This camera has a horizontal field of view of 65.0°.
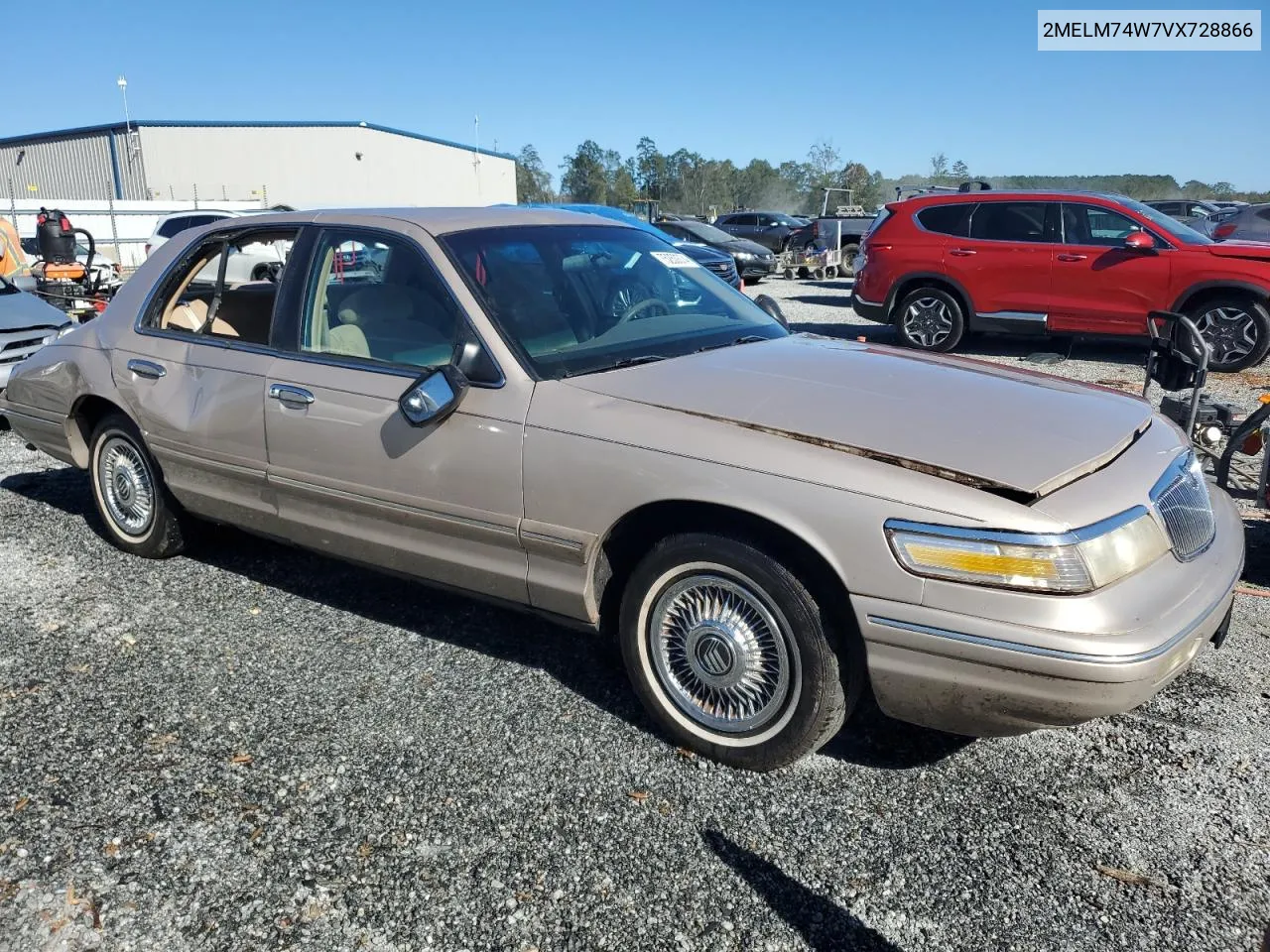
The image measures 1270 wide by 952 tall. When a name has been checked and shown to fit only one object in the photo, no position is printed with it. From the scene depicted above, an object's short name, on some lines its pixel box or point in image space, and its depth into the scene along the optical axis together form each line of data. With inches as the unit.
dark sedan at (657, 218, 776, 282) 844.0
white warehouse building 1908.2
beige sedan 98.6
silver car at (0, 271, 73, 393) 316.2
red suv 385.7
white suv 181.5
